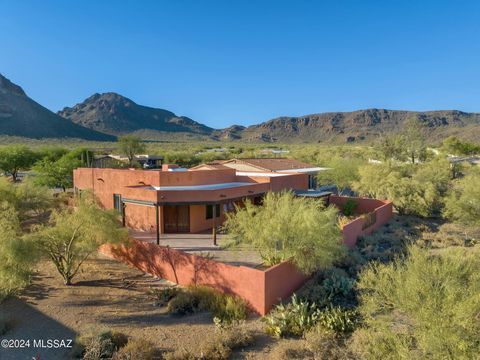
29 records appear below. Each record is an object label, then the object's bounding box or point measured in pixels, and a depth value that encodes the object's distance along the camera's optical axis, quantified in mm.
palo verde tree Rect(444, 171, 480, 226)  22453
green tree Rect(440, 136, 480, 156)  68812
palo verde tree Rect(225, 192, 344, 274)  13742
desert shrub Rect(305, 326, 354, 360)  9834
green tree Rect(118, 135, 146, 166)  68938
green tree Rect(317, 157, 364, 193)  37281
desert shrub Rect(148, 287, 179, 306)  13414
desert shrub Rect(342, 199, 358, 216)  27000
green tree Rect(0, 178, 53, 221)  22828
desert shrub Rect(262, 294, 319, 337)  11172
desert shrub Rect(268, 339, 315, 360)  9736
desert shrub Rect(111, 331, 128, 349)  10430
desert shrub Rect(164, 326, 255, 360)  9789
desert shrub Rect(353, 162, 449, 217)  28438
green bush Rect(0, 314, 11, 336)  11350
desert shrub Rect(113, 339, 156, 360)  9523
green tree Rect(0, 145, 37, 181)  44344
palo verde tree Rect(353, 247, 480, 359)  6992
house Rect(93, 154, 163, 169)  58000
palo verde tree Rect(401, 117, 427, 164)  56938
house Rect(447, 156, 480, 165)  58225
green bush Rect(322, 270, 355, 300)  13625
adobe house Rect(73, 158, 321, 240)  20469
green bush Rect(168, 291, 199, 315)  12633
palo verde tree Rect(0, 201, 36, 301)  11797
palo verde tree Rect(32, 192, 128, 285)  14005
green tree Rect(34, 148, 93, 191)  33094
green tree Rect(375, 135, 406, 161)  57438
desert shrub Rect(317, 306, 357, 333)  11164
